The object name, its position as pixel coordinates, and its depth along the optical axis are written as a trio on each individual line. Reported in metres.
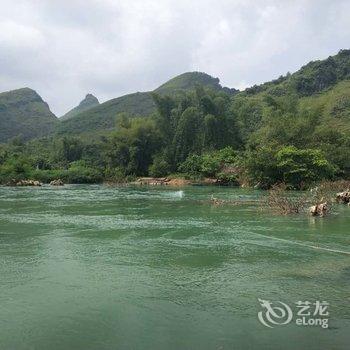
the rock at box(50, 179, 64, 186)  51.66
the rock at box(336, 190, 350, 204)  24.38
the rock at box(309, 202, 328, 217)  19.59
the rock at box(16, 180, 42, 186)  50.34
